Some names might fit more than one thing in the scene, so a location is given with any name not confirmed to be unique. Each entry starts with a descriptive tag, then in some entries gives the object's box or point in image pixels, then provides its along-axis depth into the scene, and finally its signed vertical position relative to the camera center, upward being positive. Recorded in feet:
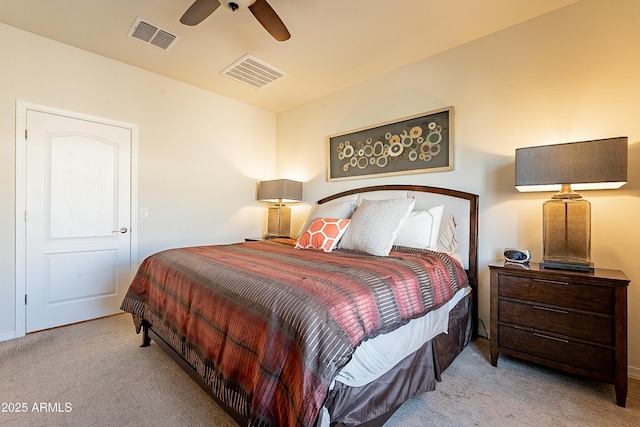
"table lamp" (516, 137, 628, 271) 5.50 +0.67
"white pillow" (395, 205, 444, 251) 7.61 -0.43
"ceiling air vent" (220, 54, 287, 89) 9.97 +5.17
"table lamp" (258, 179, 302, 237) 12.50 +0.65
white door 8.67 -0.24
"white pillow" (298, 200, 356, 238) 9.22 +0.07
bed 3.53 -1.57
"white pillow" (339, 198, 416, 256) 7.05 -0.33
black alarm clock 6.82 -0.99
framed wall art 9.16 +2.34
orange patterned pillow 8.07 -0.62
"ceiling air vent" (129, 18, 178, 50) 8.05 +5.19
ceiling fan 5.94 +4.27
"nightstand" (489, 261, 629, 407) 5.35 -2.13
